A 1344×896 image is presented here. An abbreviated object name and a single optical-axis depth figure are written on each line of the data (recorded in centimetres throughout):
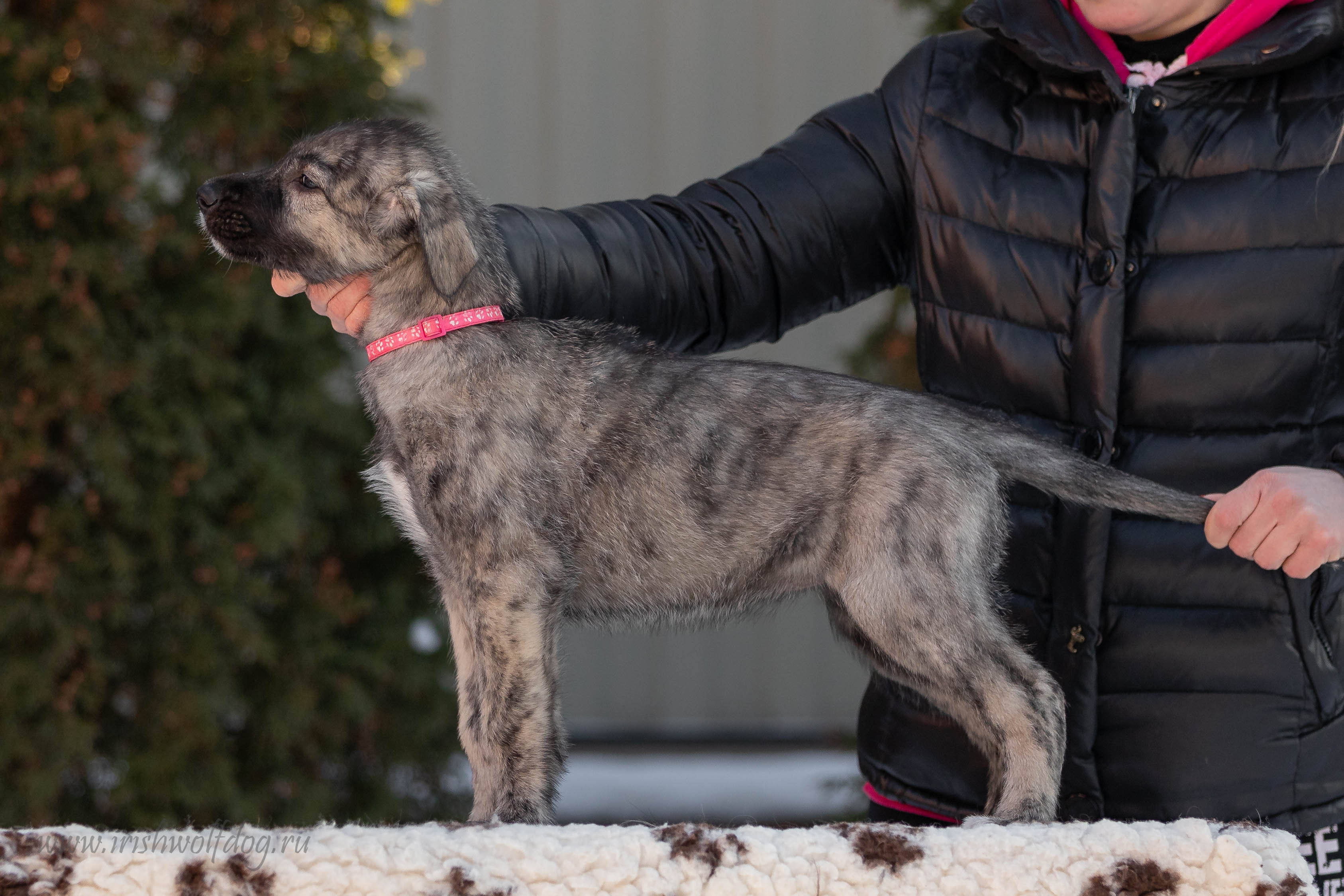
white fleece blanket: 335
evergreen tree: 903
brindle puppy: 421
